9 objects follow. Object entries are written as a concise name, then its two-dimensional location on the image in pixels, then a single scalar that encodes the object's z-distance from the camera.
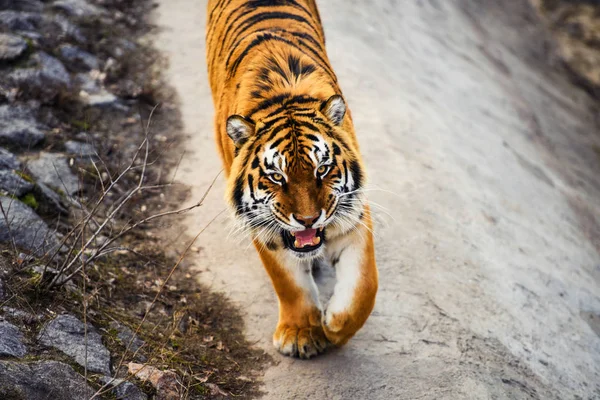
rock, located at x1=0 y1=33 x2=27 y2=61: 12.04
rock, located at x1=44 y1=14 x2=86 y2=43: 13.73
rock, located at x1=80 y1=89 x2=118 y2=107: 12.19
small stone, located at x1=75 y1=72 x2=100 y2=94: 12.55
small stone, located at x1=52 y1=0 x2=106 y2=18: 14.73
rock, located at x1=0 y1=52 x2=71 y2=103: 11.18
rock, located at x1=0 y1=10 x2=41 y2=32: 13.09
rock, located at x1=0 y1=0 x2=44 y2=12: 13.83
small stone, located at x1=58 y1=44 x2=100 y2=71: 13.14
